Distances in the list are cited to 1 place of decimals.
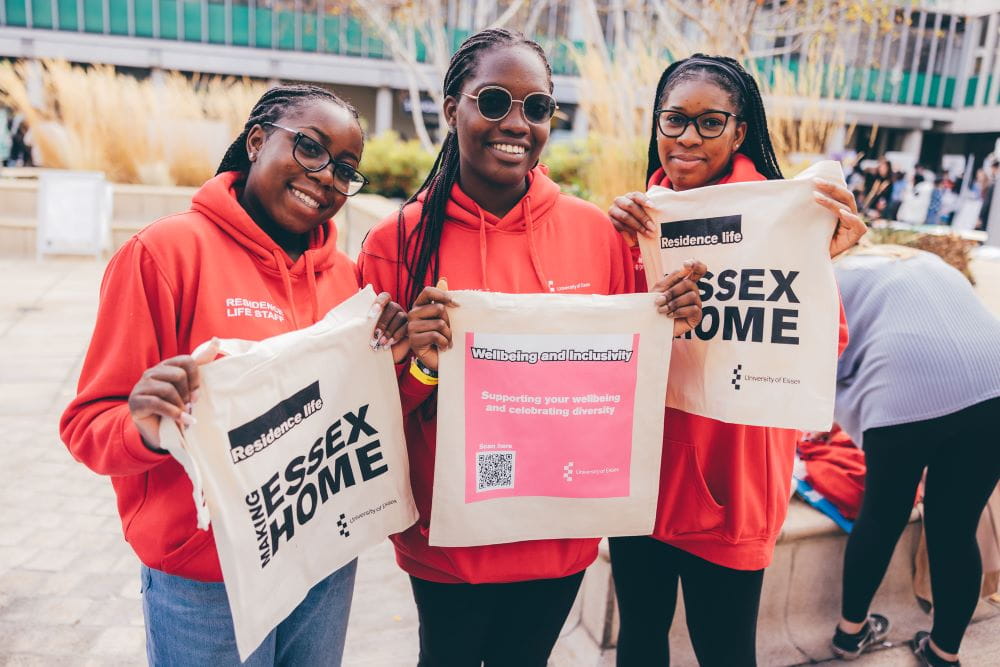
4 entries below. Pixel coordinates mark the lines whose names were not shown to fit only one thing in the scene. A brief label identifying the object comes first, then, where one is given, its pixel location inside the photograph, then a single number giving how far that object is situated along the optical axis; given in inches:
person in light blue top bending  110.3
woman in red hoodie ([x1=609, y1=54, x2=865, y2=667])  81.9
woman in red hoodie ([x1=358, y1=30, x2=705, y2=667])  74.7
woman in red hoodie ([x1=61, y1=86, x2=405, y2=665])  59.9
